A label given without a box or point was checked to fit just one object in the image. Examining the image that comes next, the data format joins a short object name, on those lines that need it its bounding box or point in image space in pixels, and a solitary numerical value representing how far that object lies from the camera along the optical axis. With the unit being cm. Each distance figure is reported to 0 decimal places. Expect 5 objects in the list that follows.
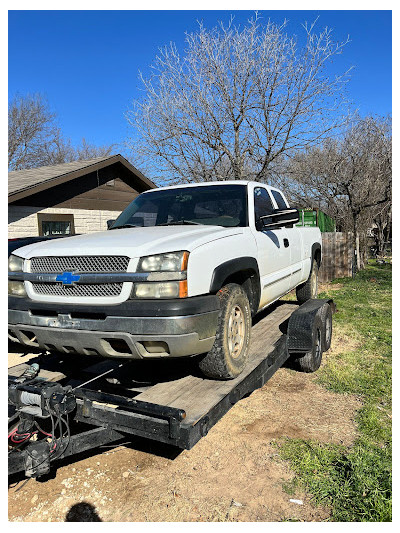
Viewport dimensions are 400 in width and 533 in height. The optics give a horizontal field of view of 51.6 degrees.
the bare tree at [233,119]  1211
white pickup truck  287
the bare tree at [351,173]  1584
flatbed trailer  275
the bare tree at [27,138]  3491
